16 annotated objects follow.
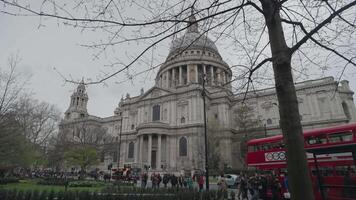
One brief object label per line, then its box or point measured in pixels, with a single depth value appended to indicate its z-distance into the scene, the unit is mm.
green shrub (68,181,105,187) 22567
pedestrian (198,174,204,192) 20344
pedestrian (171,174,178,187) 22908
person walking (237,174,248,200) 16359
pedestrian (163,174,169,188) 23516
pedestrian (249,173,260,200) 14656
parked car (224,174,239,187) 25275
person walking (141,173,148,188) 22959
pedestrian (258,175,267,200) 14703
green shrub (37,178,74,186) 23628
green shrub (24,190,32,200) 10473
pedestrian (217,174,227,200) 13722
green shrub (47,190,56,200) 10673
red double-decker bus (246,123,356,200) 11258
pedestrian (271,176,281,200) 13789
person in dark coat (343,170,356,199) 9734
